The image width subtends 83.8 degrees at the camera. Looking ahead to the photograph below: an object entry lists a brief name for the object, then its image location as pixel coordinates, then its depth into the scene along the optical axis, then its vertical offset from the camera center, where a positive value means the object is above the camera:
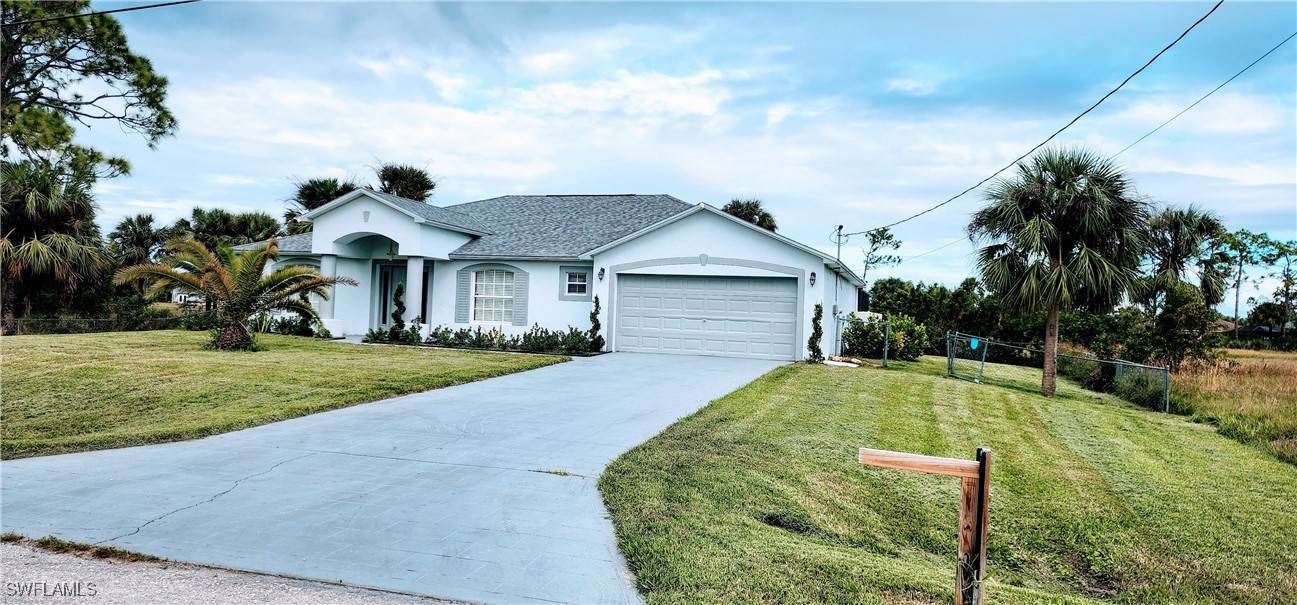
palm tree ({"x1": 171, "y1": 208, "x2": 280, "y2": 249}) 28.39 +2.88
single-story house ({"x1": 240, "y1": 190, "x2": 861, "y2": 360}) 18.11 +1.01
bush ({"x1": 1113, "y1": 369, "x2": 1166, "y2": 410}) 14.12 -1.24
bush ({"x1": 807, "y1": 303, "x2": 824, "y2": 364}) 17.67 -0.50
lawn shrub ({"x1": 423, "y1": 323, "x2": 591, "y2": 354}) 18.83 -0.88
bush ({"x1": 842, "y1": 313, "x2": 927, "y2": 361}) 21.02 -0.56
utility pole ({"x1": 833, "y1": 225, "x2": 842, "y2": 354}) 19.42 -0.05
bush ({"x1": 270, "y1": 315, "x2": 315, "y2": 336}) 21.03 -0.76
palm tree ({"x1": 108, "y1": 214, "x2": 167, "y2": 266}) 30.16 +2.54
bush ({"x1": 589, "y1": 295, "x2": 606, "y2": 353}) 18.80 -0.69
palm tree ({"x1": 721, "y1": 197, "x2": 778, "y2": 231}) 31.92 +4.59
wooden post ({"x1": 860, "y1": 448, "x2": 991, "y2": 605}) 3.53 -0.90
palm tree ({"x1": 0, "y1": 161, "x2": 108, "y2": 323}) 19.94 +1.70
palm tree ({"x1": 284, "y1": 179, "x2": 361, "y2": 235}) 29.94 +4.41
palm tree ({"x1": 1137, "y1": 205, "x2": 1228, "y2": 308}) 21.06 +2.84
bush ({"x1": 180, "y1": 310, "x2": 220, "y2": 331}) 21.52 -0.72
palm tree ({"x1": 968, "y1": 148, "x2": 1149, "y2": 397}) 14.39 +1.86
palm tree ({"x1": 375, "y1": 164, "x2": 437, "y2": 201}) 31.69 +5.42
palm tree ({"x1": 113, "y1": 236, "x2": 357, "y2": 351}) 15.58 +0.38
